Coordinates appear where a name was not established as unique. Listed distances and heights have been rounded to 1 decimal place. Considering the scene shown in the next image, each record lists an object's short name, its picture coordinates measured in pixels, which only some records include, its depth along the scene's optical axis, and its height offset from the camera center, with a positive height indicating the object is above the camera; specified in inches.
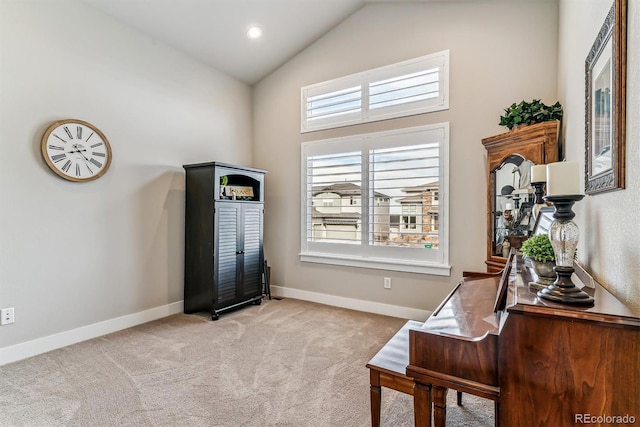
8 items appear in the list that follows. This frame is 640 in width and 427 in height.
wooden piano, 35.2 -18.3
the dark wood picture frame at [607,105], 44.8 +18.3
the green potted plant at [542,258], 51.6 -6.9
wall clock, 110.0 +23.4
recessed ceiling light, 150.6 +87.3
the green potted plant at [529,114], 98.0 +32.2
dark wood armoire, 144.4 -13.1
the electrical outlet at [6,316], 100.7 -32.7
